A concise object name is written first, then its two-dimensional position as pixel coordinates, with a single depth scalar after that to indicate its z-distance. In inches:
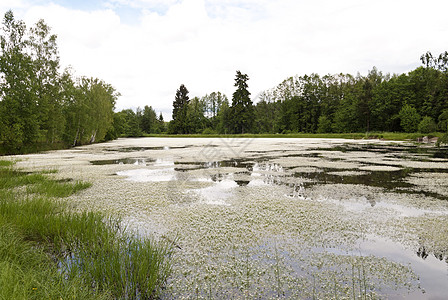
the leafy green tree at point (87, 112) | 1280.8
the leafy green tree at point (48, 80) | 1072.9
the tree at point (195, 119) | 3494.1
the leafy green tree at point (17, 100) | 834.2
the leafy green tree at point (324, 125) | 2738.7
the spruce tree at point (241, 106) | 2878.9
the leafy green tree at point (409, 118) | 2086.6
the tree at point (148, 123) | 4185.5
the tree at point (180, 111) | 3437.5
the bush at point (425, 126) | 1601.4
